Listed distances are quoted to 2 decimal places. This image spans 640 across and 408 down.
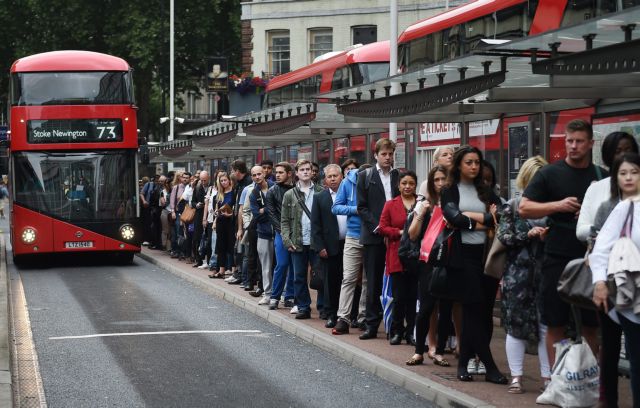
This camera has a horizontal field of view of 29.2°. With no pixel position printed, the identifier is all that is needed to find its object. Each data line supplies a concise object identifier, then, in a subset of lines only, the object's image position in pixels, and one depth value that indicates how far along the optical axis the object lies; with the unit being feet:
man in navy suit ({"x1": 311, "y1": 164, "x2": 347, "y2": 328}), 43.32
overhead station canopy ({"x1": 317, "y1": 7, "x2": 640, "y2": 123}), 26.81
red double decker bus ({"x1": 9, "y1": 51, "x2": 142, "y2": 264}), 78.69
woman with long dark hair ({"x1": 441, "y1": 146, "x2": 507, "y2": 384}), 30.66
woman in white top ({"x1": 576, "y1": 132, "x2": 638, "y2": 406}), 24.68
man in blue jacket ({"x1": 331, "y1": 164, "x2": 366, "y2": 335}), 41.60
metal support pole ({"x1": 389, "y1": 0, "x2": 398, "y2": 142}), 55.16
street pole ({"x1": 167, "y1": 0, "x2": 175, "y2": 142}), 164.14
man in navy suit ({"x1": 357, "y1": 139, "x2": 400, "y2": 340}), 39.29
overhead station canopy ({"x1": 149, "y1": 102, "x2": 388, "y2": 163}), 58.13
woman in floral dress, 28.73
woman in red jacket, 37.52
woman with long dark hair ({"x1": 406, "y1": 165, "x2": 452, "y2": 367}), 33.63
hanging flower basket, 166.81
